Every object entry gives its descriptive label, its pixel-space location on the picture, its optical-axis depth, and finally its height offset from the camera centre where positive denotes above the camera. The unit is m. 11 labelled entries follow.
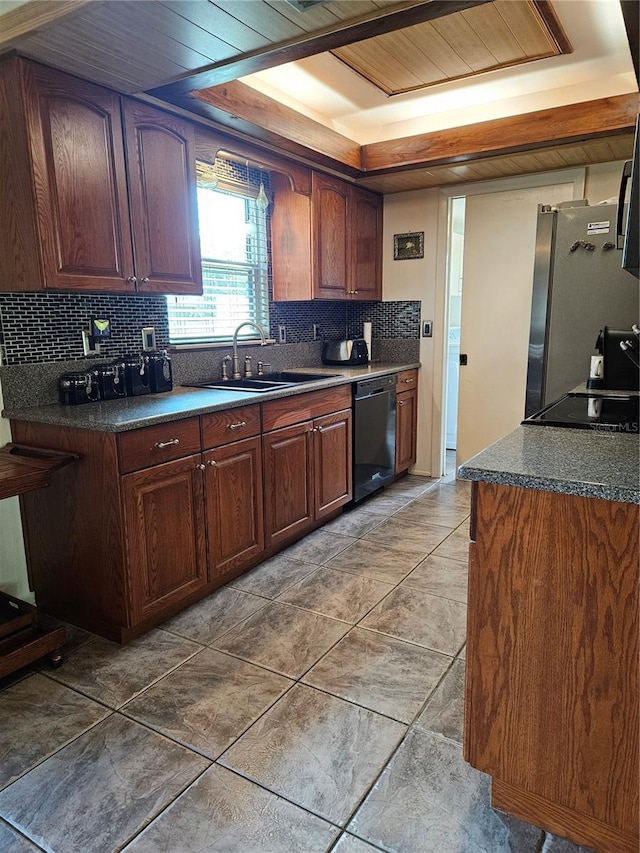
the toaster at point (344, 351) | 4.02 -0.26
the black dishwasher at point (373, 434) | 3.63 -0.80
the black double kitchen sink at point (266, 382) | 2.98 -0.38
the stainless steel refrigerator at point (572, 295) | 2.89 +0.09
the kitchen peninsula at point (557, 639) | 1.19 -0.72
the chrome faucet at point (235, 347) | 3.22 -0.18
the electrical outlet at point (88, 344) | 2.54 -0.12
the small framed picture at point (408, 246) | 4.21 +0.51
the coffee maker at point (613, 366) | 2.52 -0.24
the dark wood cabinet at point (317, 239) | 3.55 +0.49
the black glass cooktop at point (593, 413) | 1.69 -0.34
